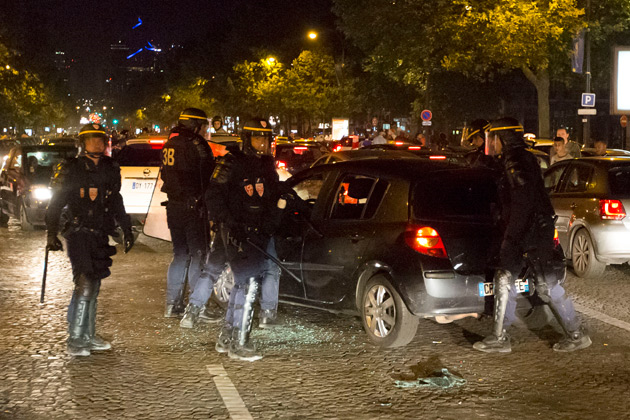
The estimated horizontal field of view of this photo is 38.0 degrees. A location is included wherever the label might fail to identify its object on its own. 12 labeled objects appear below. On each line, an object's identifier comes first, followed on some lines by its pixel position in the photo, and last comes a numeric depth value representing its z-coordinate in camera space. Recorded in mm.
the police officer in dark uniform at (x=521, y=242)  7035
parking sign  26531
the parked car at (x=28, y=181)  16625
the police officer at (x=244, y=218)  6996
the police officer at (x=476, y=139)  10594
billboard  21312
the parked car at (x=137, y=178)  14422
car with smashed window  7074
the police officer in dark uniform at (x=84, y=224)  7164
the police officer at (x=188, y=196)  8367
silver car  10977
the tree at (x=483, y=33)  26922
